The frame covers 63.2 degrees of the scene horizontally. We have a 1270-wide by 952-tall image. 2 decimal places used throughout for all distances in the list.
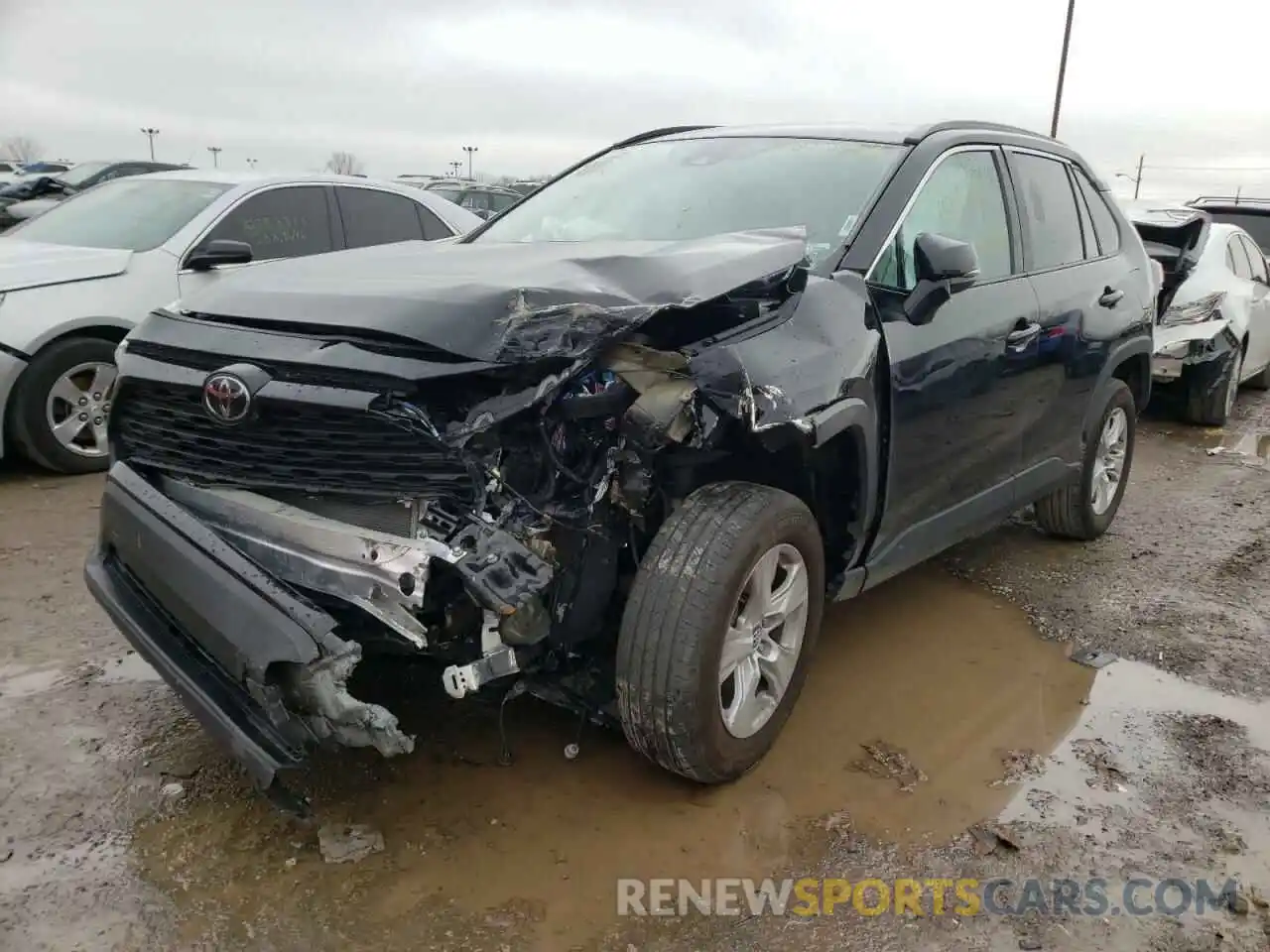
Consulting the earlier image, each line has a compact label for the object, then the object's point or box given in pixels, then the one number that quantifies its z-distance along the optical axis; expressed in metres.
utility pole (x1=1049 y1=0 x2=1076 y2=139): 23.11
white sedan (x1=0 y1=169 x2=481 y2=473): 5.36
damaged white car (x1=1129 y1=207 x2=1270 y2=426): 7.91
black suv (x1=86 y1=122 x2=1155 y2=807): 2.47
